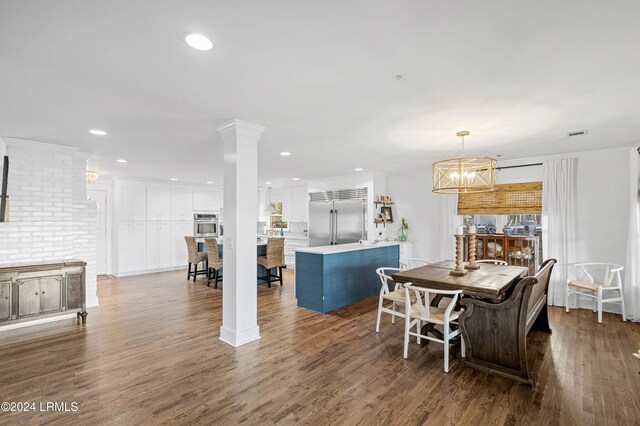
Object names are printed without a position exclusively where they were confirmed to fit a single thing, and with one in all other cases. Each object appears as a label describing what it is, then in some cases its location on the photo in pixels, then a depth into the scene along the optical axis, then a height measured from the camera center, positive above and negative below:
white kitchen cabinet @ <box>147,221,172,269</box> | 7.76 -0.77
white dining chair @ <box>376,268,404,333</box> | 3.45 -0.94
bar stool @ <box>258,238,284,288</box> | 6.00 -0.83
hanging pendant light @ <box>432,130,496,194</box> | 3.31 +0.43
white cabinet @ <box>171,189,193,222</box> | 8.23 +0.27
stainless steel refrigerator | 6.78 -0.06
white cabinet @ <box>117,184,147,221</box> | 7.34 +0.30
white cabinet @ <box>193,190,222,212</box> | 8.66 +0.40
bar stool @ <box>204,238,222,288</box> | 5.96 -0.83
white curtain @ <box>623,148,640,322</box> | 4.12 -0.41
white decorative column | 3.28 -0.18
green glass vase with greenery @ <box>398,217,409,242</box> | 6.50 -0.36
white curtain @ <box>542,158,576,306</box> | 4.73 -0.07
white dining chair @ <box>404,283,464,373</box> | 2.84 -0.99
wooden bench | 2.60 -1.05
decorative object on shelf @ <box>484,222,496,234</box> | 5.63 -0.26
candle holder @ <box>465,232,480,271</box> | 3.63 -0.51
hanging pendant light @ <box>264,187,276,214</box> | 8.65 +0.15
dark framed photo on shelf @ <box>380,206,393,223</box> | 6.65 +0.00
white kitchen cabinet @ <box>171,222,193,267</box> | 8.19 -0.76
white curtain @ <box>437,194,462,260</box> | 5.83 -0.21
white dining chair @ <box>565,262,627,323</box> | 4.11 -0.99
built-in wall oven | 8.62 -0.30
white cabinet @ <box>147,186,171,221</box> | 7.80 +0.30
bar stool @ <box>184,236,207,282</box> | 6.56 -0.84
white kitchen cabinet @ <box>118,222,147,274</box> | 7.29 -0.77
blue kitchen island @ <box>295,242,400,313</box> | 4.54 -0.96
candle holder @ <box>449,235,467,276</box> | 3.41 -0.53
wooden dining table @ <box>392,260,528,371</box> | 2.85 -0.68
